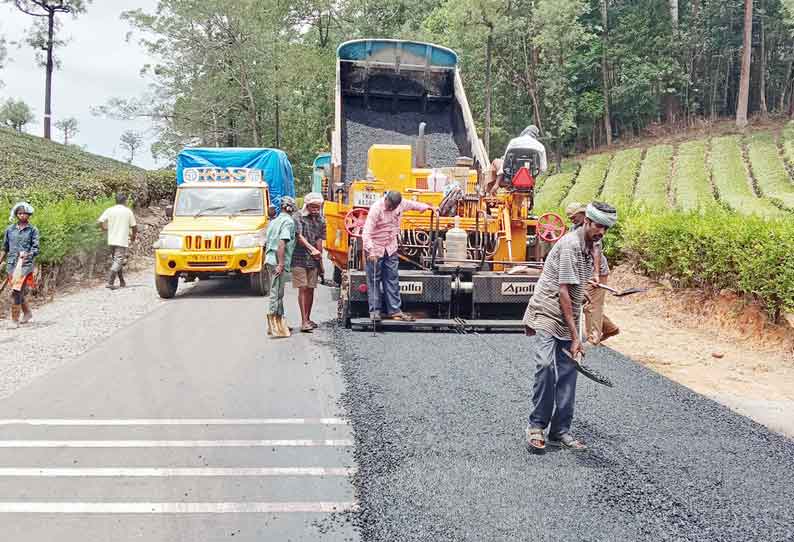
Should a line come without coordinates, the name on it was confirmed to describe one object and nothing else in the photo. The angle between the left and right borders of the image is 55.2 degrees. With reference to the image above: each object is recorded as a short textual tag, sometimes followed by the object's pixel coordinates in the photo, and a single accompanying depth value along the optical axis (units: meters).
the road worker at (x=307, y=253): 9.58
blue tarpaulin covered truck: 12.59
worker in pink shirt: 9.12
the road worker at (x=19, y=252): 9.82
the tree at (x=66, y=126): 93.61
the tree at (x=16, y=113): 83.56
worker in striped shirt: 5.09
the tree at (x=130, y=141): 73.84
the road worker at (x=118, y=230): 14.06
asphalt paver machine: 9.35
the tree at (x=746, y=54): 42.81
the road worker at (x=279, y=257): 9.20
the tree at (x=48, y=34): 47.50
